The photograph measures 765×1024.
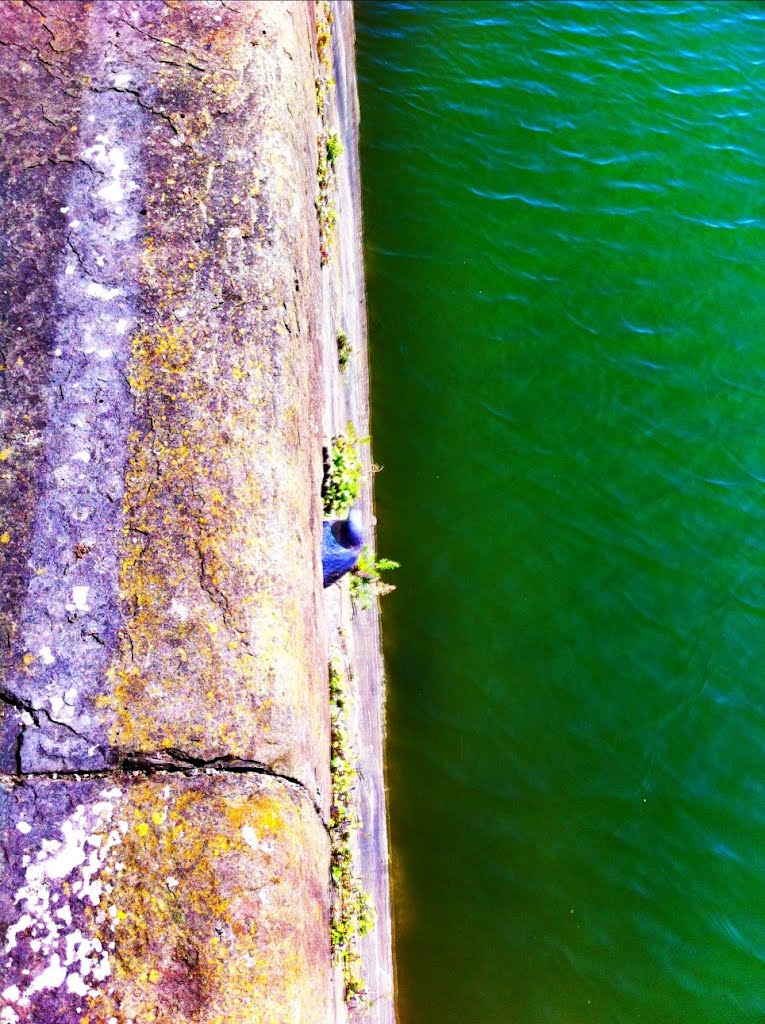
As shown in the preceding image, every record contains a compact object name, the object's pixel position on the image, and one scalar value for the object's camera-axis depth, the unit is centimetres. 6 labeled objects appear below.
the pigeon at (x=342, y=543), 287
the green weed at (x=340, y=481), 289
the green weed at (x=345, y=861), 263
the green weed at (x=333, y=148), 396
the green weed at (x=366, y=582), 378
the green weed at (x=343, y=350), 418
